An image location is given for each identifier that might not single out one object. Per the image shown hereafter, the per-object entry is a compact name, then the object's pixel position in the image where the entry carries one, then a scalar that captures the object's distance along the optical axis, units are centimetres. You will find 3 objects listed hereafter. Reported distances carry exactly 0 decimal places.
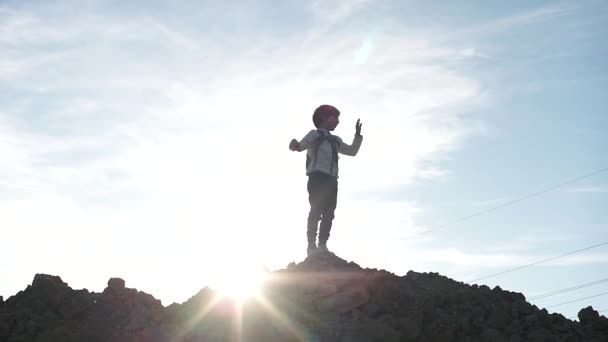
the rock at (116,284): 1163
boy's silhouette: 1300
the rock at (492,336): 1036
